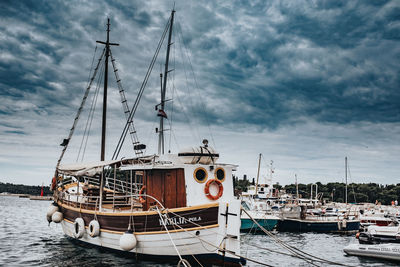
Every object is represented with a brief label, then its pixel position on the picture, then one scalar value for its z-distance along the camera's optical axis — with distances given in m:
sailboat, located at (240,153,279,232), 33.21
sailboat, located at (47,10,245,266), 13.05
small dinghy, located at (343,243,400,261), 20.12
